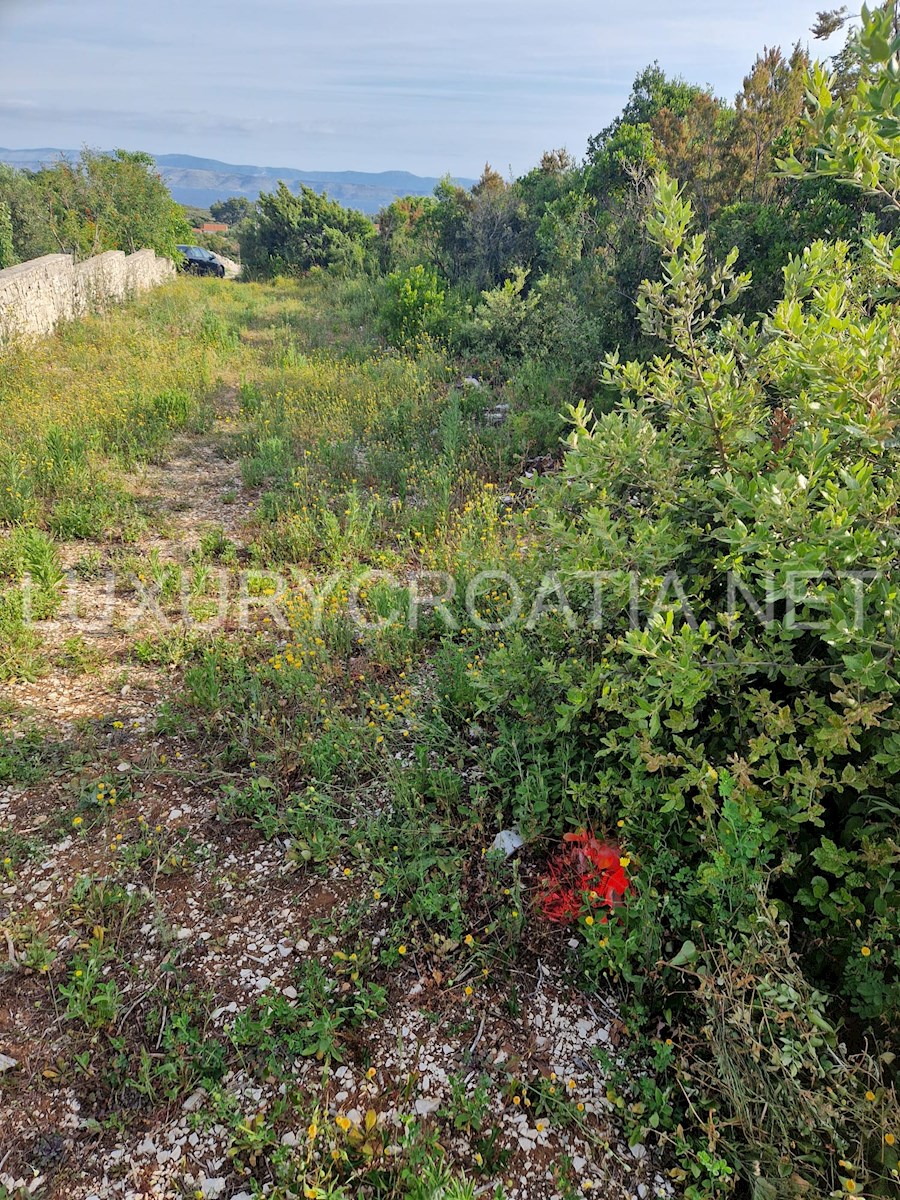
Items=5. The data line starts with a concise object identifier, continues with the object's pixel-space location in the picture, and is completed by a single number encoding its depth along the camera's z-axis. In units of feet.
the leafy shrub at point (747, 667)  6.10
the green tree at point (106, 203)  50.42
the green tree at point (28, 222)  50.34
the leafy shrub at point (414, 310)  35.68
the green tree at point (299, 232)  76.33
